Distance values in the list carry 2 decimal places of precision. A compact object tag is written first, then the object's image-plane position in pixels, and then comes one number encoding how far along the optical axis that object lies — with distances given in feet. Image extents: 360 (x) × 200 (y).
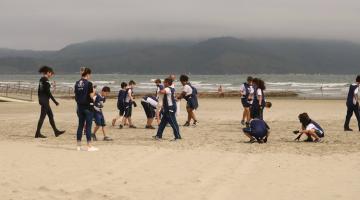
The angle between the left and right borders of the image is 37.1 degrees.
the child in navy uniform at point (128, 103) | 51.39
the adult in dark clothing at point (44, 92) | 41.27
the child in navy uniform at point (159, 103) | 51.16
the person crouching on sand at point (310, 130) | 40.49
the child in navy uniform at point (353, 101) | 48.32
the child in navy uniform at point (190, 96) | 52.80
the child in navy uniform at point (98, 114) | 41.42
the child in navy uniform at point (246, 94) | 53.80
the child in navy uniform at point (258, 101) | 43.85
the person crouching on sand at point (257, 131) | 39.40
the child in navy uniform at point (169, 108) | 40.78
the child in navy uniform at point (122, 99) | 51.19
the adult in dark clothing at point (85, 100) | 34.30
